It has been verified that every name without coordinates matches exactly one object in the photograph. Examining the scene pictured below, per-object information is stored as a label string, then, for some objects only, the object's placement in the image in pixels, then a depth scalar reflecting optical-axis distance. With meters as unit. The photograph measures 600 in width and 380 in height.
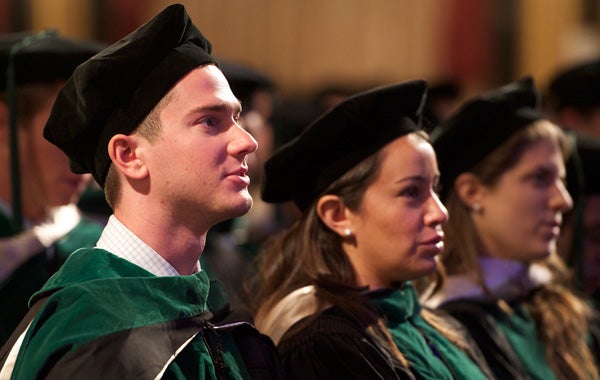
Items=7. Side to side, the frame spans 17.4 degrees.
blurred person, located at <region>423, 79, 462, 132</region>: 12.09
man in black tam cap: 3.90
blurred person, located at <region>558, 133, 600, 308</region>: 7.40
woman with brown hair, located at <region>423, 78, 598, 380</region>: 6.42
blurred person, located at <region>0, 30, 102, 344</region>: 5.83
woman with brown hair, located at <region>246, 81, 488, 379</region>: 5.16
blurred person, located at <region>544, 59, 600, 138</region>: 10.44
